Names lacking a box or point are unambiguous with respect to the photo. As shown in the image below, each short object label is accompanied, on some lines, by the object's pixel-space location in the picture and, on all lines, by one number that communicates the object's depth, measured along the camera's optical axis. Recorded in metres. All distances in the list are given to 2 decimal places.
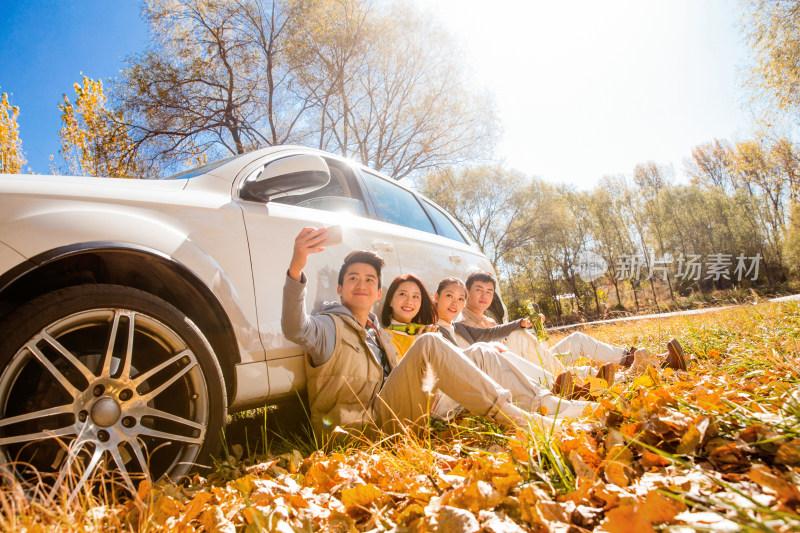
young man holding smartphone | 1.91
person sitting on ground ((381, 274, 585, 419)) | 2.49
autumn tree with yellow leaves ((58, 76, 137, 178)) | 11.35
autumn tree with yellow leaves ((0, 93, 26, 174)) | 12.54
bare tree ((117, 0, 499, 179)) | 11.47
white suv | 1.45
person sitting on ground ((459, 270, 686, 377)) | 2.77
